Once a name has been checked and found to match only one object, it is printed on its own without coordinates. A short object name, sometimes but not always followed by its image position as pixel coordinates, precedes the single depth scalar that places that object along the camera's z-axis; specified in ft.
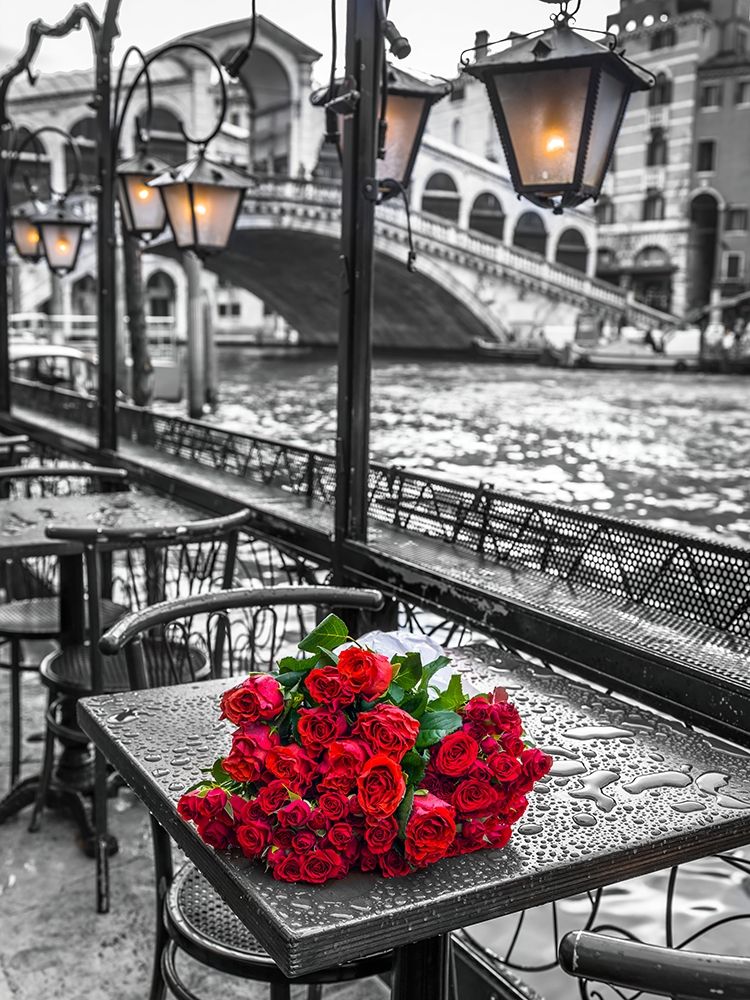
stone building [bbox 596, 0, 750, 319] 62.85
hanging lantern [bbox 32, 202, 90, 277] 26.23
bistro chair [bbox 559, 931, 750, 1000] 3.81
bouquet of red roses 4.65
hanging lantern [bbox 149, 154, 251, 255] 15.88
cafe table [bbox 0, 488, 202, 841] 11.37
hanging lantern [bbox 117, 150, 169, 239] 18.97
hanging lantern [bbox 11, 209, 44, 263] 30.01
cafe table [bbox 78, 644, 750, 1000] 4.57
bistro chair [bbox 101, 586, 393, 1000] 6.40
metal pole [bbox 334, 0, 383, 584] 10.34
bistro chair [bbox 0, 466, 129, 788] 12.40
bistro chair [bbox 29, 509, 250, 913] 10.50
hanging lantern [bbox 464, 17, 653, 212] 9.14
